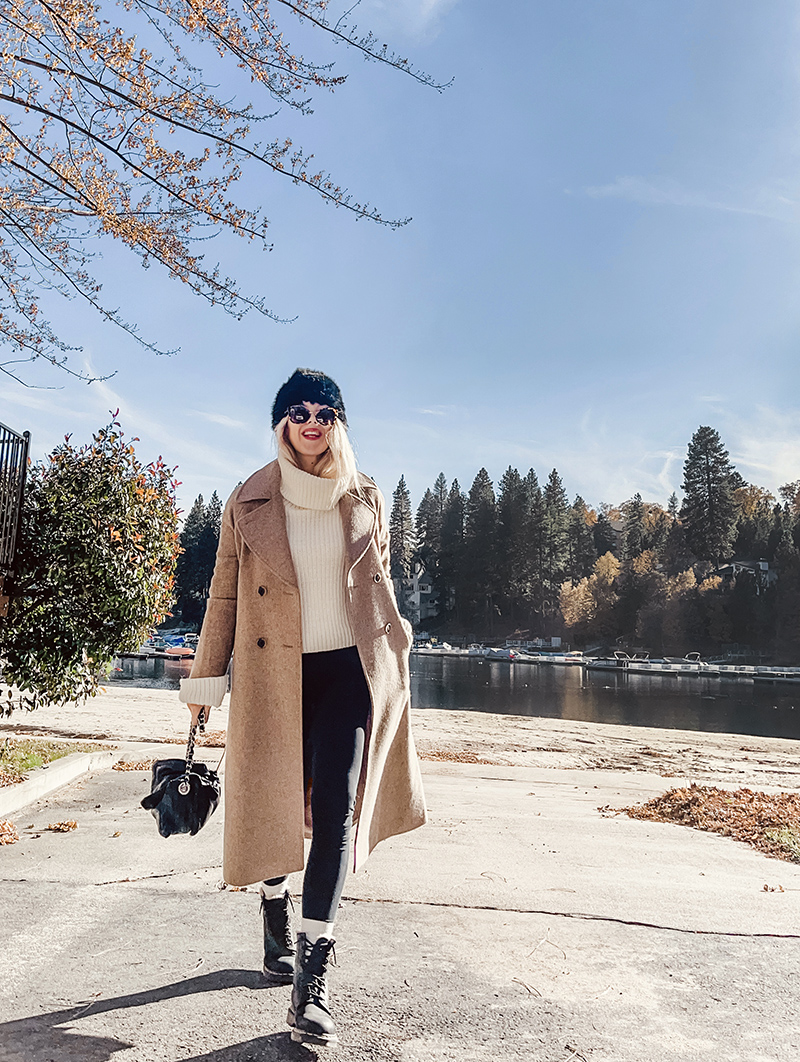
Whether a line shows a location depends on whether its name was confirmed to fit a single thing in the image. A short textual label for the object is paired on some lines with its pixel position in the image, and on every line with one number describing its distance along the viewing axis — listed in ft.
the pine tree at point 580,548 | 379.35
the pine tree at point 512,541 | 362.12
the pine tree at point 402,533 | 355.81
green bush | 20.54
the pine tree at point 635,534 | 356.81
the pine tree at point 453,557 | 383.86
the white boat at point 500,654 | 295.40
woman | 8.49
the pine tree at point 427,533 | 409.69
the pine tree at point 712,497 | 310.24
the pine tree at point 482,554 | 373.40
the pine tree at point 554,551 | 361.92
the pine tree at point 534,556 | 360.48
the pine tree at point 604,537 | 396.76
